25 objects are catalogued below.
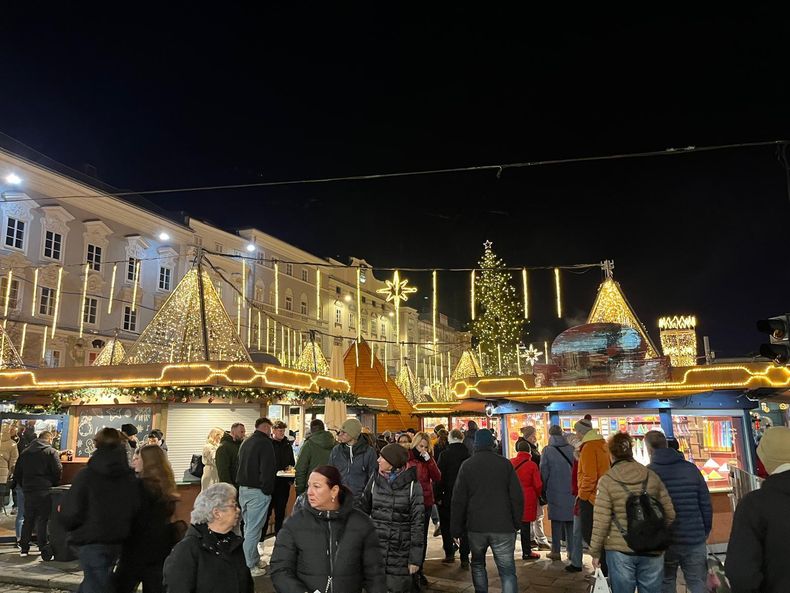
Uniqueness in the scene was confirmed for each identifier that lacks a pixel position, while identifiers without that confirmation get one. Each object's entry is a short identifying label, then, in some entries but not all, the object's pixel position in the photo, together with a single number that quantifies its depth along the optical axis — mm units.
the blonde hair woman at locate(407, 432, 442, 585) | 7453
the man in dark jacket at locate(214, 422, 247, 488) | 8070
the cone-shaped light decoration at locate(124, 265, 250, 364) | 14844
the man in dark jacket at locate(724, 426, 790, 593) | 2785
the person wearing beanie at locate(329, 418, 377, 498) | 6672
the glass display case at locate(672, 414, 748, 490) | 12336
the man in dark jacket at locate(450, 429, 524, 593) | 5512
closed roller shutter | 13734
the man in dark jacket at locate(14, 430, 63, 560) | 8448
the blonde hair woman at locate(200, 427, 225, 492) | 8977
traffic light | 7789
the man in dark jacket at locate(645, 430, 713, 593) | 5102
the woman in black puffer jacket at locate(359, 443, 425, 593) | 4902
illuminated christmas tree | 42469
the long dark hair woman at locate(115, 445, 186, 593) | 4461
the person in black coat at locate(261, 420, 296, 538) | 9016
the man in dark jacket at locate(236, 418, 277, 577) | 7379
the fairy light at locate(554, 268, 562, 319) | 16409
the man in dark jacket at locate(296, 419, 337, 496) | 7480
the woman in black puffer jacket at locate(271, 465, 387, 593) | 3221
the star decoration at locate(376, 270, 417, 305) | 18250
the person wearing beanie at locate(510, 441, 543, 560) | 8125
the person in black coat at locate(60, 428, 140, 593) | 4434
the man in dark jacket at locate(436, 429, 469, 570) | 8226
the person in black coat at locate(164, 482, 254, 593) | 3170
